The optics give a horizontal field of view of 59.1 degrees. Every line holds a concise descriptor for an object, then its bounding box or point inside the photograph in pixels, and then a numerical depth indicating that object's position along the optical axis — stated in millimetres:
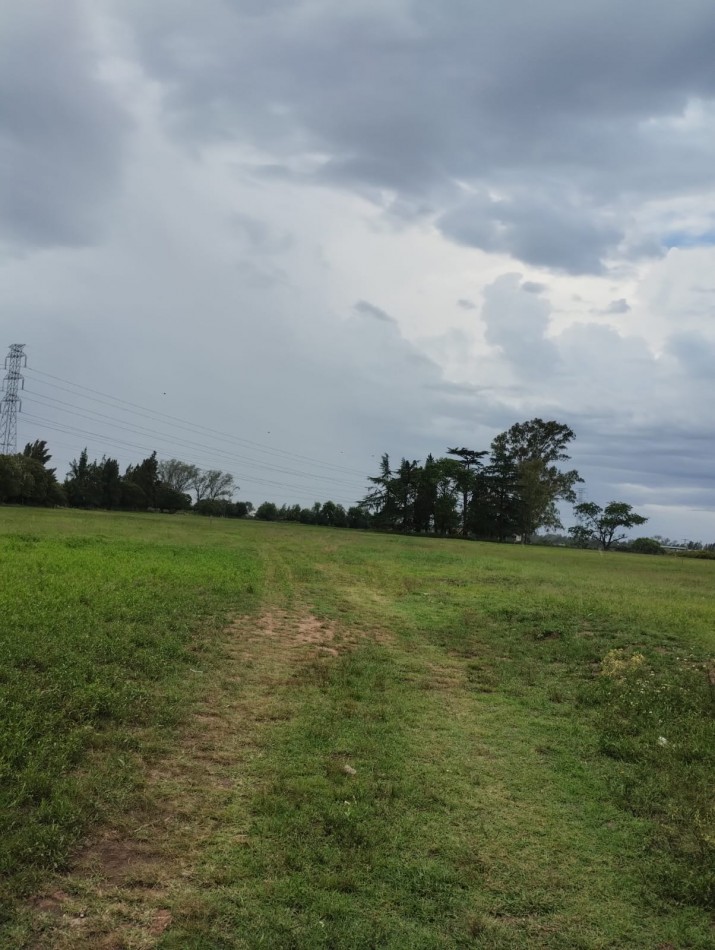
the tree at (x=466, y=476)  82312
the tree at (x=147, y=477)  99250
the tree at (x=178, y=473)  125594
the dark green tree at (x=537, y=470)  79562
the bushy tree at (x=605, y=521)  98875
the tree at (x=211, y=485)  127375
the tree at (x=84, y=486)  88312
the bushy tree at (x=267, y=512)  101438
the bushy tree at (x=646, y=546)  93138
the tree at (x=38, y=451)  93125
